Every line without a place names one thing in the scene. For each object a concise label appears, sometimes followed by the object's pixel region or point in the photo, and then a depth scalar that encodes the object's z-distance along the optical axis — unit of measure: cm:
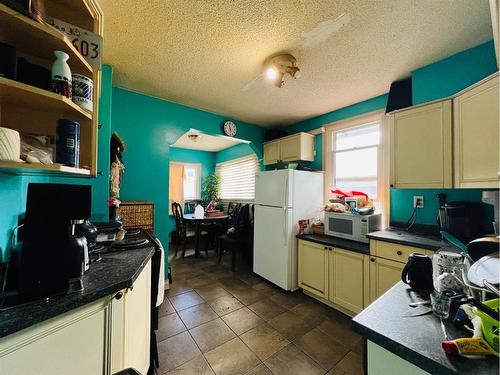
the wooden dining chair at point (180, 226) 408
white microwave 224
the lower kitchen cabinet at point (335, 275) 204
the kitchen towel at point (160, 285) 155
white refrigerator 262
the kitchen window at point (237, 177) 474
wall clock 331
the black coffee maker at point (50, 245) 78
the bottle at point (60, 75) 88
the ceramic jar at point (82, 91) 99
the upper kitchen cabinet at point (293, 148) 313
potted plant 562
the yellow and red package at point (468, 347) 56
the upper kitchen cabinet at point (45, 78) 79
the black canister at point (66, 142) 92
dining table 402
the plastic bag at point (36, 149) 81
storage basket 222
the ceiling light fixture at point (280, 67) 180
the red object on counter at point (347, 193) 260
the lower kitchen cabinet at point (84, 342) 67
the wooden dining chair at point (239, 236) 339
